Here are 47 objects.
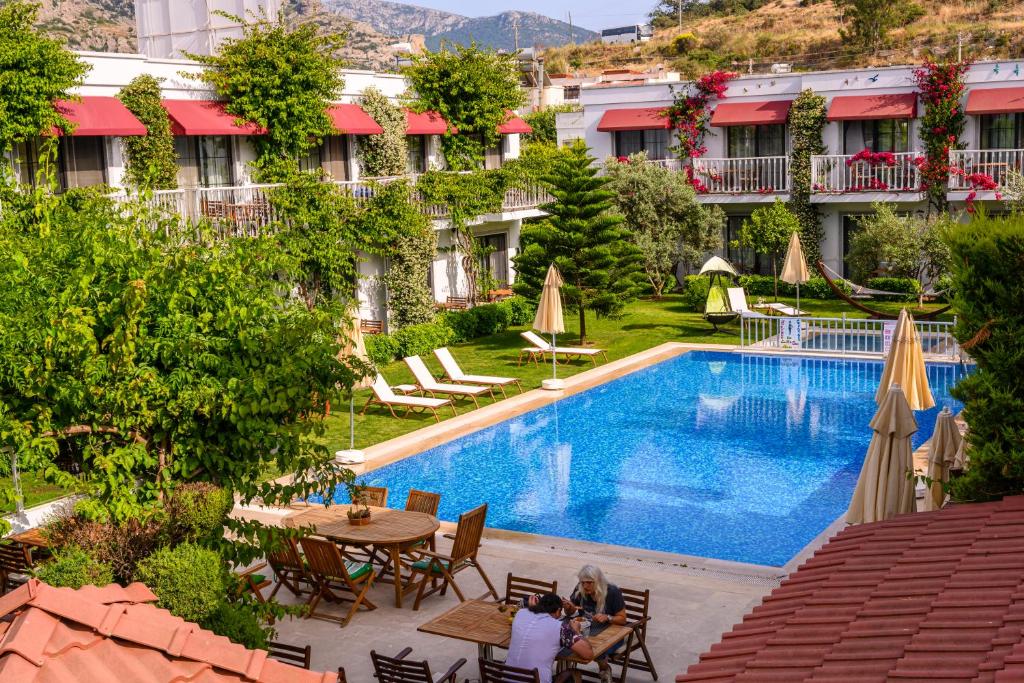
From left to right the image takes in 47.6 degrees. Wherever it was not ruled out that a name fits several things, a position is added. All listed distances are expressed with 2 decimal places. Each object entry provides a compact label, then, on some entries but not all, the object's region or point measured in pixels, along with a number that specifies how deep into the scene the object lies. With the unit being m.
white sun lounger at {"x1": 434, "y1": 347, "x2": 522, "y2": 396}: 23.50
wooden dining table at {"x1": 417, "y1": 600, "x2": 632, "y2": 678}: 9.84
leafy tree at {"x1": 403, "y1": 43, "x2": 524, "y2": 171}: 30.48
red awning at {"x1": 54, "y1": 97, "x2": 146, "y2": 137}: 21.39
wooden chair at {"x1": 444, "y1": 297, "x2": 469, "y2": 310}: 30.84
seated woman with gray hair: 10.26
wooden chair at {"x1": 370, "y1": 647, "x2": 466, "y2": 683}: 9.42
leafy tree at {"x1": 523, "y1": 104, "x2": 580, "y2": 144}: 46.78
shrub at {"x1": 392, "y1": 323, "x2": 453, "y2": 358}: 26.73
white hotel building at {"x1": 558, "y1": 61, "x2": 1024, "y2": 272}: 33.03
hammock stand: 21.88
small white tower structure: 26.73
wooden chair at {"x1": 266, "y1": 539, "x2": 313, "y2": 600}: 12.11
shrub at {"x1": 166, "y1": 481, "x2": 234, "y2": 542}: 8.33
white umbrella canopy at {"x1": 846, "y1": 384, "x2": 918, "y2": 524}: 11.61
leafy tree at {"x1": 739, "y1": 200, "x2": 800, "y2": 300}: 32.78
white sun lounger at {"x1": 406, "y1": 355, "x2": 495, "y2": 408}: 22.59
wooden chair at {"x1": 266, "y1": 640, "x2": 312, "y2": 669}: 9.62
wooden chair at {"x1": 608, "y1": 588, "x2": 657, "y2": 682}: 10.15
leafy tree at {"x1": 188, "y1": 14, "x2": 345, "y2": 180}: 24.91
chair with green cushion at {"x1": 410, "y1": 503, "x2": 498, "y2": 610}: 12.32
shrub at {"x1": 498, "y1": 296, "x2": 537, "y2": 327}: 30.91
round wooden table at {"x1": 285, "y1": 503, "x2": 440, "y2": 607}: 12.20
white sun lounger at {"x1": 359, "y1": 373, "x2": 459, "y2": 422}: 21.42
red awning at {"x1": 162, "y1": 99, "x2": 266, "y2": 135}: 23.58
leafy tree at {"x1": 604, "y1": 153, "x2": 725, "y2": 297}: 32.91
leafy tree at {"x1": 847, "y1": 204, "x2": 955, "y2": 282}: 29.56
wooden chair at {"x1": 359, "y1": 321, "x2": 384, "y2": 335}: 27.89
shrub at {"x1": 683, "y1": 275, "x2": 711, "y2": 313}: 33.12
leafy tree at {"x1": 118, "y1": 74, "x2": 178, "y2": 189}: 22.94
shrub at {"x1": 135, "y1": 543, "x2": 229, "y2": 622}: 7.90
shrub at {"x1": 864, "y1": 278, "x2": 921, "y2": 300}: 32.56
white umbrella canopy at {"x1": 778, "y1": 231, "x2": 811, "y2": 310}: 28.45
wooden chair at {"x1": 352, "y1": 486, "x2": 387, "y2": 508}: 13.74
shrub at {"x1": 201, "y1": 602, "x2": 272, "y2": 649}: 8.16
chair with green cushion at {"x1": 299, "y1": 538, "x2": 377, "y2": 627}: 11.78
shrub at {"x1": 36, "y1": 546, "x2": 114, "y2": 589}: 7.79
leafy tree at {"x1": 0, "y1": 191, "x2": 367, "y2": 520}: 7.94
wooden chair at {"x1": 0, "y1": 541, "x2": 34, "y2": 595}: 12.21
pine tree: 27.02
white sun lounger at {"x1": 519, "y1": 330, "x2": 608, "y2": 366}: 26.28
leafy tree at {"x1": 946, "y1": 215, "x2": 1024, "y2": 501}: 9.52
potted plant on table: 12.65
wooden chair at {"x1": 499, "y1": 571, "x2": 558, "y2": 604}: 11.07
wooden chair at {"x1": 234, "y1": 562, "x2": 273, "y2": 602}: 11.91
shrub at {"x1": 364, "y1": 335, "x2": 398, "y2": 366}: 25.45
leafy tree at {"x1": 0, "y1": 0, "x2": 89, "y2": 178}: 19.92
